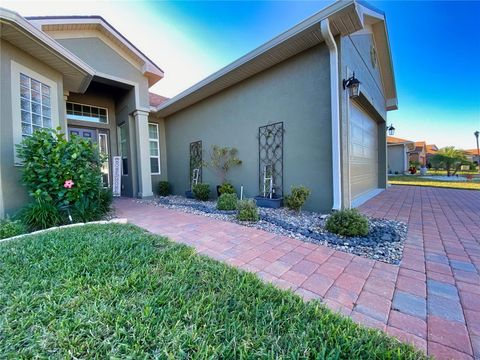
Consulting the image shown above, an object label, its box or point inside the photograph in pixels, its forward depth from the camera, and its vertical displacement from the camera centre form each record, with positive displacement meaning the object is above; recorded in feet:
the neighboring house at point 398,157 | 67.23 +3.71
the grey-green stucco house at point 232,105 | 12.77 +6.37
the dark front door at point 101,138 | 25.04 +4.77
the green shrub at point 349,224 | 10.21 -2.69
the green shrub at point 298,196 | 14.47 -1.76
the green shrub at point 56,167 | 11.88 +0.61
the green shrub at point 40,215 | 11.57 -2.10
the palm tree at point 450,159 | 53.36 +2.20
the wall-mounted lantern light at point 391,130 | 30.32 +5.65
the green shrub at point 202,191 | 22.49 -1.89
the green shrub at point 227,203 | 16.62 -2.39
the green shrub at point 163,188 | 27.58 -1.79
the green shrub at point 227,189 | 20.80 -1.61
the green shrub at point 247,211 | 13.16 -2.46
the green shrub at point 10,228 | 9.82 -2.41
